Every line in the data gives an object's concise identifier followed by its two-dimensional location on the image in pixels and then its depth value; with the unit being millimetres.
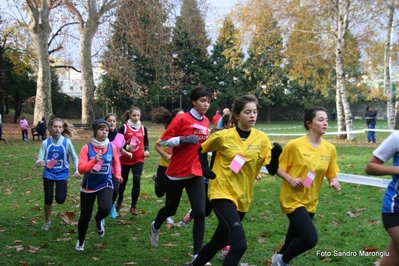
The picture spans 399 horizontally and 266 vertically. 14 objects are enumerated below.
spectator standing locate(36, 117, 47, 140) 26156
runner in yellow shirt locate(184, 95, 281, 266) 4566
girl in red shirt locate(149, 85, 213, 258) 5637
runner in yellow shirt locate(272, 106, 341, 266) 4871
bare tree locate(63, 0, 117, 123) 29152
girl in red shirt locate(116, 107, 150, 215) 8203
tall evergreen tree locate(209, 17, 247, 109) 54875
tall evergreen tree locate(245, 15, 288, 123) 25172
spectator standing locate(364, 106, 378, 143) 25444
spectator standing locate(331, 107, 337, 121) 58806
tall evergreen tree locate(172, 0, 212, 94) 52188
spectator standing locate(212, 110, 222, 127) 18075
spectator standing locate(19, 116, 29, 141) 26609
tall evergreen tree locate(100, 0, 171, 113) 26000
